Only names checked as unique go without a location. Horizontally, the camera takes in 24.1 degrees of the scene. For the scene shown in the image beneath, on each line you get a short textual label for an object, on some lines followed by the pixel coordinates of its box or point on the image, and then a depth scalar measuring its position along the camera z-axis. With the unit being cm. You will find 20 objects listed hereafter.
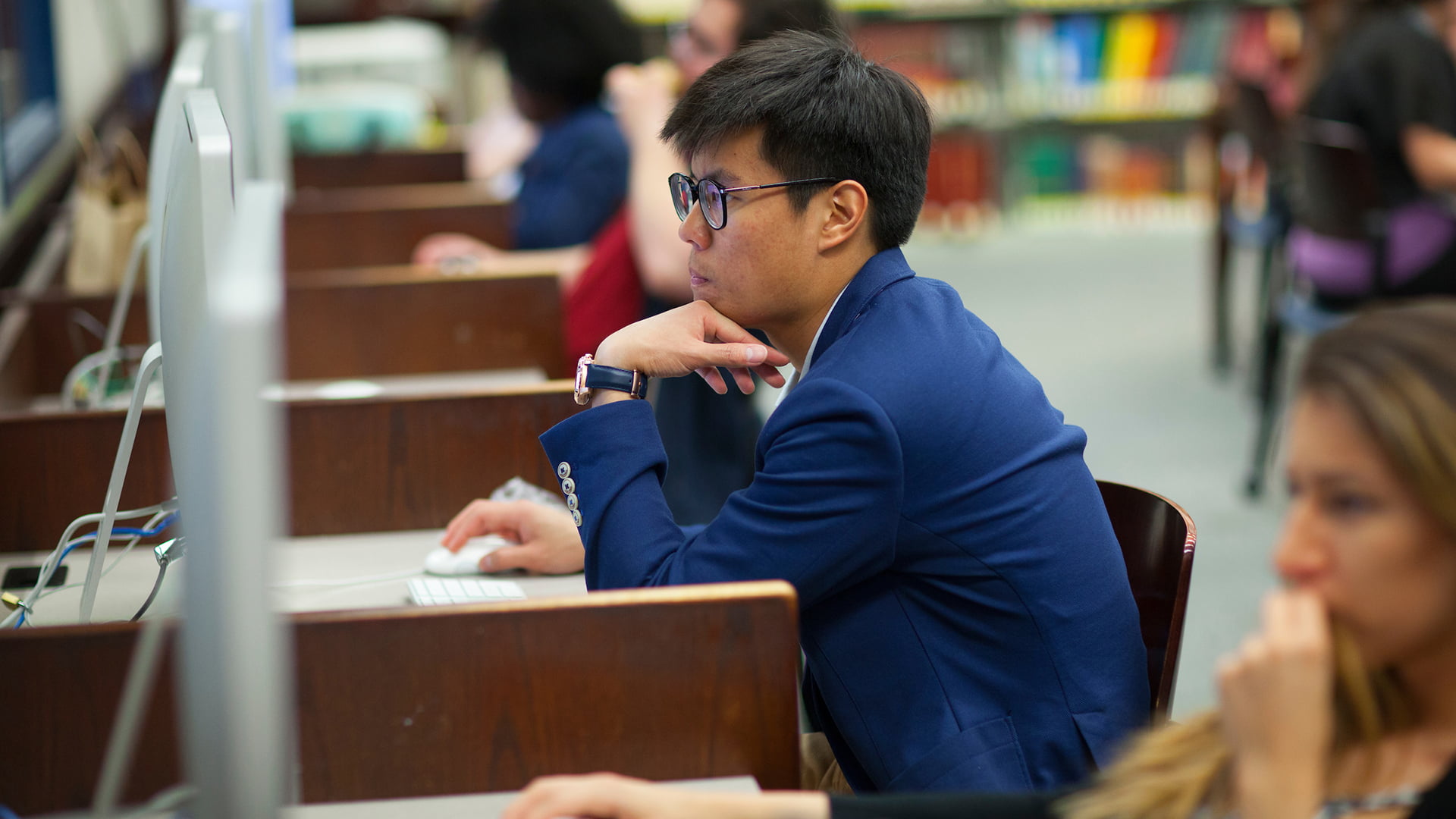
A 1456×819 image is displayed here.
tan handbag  388
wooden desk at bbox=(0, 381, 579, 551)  323
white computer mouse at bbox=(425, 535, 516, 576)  302
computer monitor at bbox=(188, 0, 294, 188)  310
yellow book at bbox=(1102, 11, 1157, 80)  1004
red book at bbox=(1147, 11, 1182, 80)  1004
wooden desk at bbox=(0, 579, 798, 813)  258
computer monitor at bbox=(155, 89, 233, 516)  260
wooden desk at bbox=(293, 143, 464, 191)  604
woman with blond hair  234
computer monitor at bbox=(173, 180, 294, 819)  224
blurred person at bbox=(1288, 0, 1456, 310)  511
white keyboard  291
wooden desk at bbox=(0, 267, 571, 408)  380
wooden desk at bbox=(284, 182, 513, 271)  473
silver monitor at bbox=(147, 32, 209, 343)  296
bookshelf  1009
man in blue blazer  268
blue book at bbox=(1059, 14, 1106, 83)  1010
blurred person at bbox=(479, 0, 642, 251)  484
